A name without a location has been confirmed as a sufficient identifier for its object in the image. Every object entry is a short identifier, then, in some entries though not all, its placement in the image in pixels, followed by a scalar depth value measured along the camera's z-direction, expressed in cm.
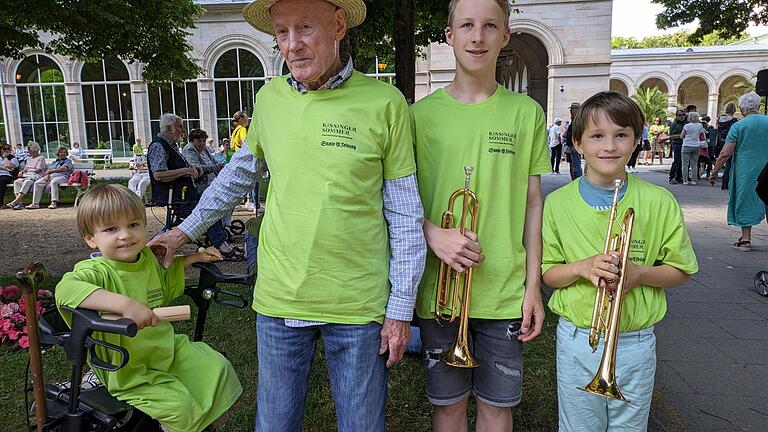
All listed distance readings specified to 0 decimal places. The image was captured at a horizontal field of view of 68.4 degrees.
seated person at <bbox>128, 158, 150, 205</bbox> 1286
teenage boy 225
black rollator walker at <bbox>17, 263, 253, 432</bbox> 209
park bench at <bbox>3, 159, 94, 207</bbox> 1580
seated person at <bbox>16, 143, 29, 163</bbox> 1754
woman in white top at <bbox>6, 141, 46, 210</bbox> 1498
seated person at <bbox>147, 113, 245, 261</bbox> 838
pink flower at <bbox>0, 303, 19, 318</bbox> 506
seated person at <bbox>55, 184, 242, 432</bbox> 219
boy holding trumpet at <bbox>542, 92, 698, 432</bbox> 233
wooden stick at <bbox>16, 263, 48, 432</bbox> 210
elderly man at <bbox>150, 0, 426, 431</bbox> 200
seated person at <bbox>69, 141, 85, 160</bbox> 2575
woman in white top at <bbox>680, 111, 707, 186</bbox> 1606
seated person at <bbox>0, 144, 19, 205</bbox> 1327
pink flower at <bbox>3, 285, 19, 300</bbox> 536
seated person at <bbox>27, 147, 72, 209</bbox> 1460
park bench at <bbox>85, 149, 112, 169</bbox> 2883
